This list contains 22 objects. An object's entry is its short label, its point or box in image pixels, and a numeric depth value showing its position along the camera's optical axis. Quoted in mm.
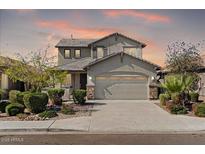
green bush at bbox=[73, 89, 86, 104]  10828
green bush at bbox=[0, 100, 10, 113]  8336
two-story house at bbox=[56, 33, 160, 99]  13578
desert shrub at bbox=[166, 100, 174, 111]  8853
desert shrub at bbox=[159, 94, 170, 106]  10229
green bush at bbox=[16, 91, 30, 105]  8588
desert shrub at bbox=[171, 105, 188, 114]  8184
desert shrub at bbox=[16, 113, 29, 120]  7202
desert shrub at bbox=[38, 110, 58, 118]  7271
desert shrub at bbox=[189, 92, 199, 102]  11236
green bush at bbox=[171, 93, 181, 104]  9130
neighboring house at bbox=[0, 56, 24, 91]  12964
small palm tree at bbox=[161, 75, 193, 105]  9105
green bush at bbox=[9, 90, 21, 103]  8752
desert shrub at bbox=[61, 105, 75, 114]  8155
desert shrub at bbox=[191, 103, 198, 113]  8127
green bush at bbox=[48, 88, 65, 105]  10286
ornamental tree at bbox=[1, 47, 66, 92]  9197
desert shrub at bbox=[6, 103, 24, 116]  7743
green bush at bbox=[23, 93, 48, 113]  7936
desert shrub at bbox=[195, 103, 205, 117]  7663
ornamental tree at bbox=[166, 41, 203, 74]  11955
